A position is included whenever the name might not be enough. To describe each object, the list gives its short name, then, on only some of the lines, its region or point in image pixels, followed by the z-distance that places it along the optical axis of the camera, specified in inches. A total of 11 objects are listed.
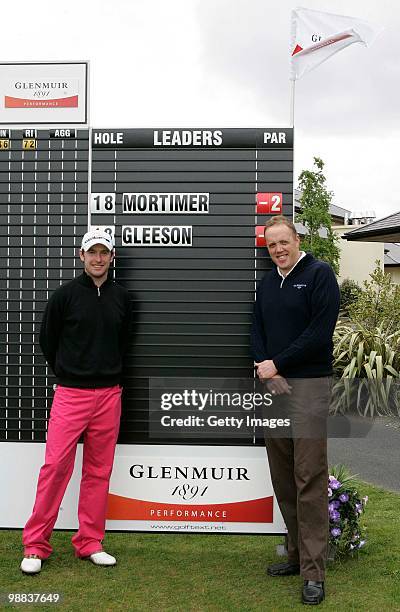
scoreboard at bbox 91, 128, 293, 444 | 175.5
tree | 1048.2
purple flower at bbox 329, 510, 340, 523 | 170.9
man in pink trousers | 165.3
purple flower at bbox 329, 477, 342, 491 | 174.6
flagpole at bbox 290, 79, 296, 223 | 176.2
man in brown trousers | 146.9
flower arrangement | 171.8
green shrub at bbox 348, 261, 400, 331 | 413.1
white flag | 186.9
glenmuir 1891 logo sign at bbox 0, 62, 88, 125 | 176.7
